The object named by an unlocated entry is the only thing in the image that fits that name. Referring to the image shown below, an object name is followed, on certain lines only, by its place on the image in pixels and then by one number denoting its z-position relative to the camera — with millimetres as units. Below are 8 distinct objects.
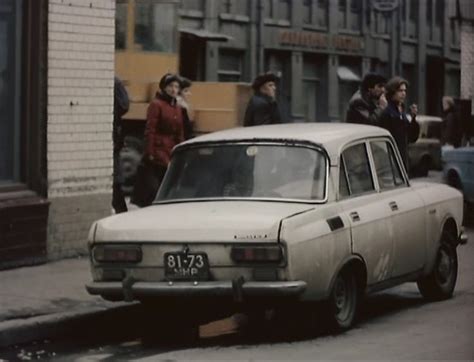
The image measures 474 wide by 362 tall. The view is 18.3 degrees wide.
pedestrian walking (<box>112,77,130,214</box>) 15312
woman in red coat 14328
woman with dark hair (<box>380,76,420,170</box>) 14969
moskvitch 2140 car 9641
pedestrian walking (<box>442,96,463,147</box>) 25984
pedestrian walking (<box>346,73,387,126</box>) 15656
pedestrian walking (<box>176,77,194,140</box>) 15016
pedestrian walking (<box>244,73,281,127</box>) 15391
